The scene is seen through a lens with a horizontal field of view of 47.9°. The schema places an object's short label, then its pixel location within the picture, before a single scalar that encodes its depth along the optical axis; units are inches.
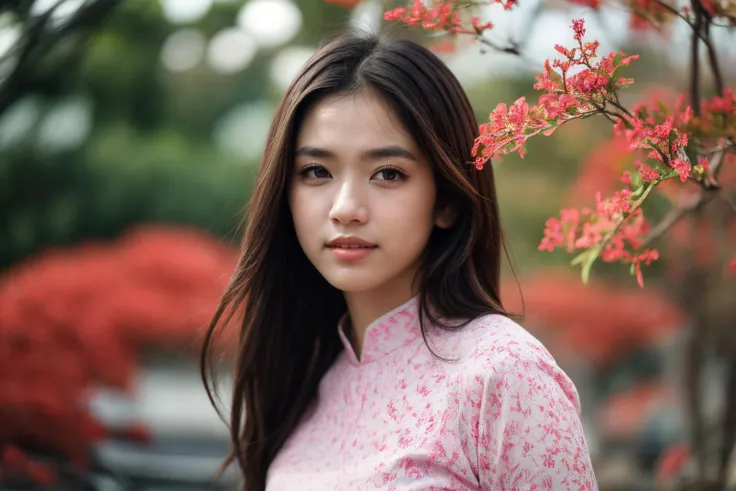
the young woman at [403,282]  47.2
